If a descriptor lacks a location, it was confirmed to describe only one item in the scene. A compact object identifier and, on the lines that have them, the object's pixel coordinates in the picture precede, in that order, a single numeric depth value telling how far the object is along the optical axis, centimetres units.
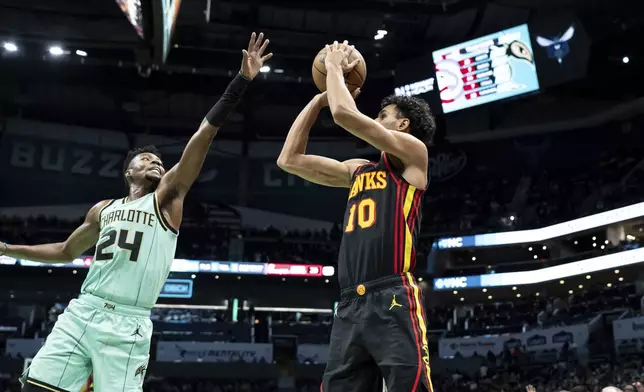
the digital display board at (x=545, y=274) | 2564
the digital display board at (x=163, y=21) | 1047
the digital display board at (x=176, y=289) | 3031
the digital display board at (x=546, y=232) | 2588
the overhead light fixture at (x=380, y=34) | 2904
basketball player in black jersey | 344
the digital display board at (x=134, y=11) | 1088
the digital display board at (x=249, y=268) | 2942
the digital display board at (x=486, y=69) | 2645
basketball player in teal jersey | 432
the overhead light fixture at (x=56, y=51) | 2894
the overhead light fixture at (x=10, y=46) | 2845
